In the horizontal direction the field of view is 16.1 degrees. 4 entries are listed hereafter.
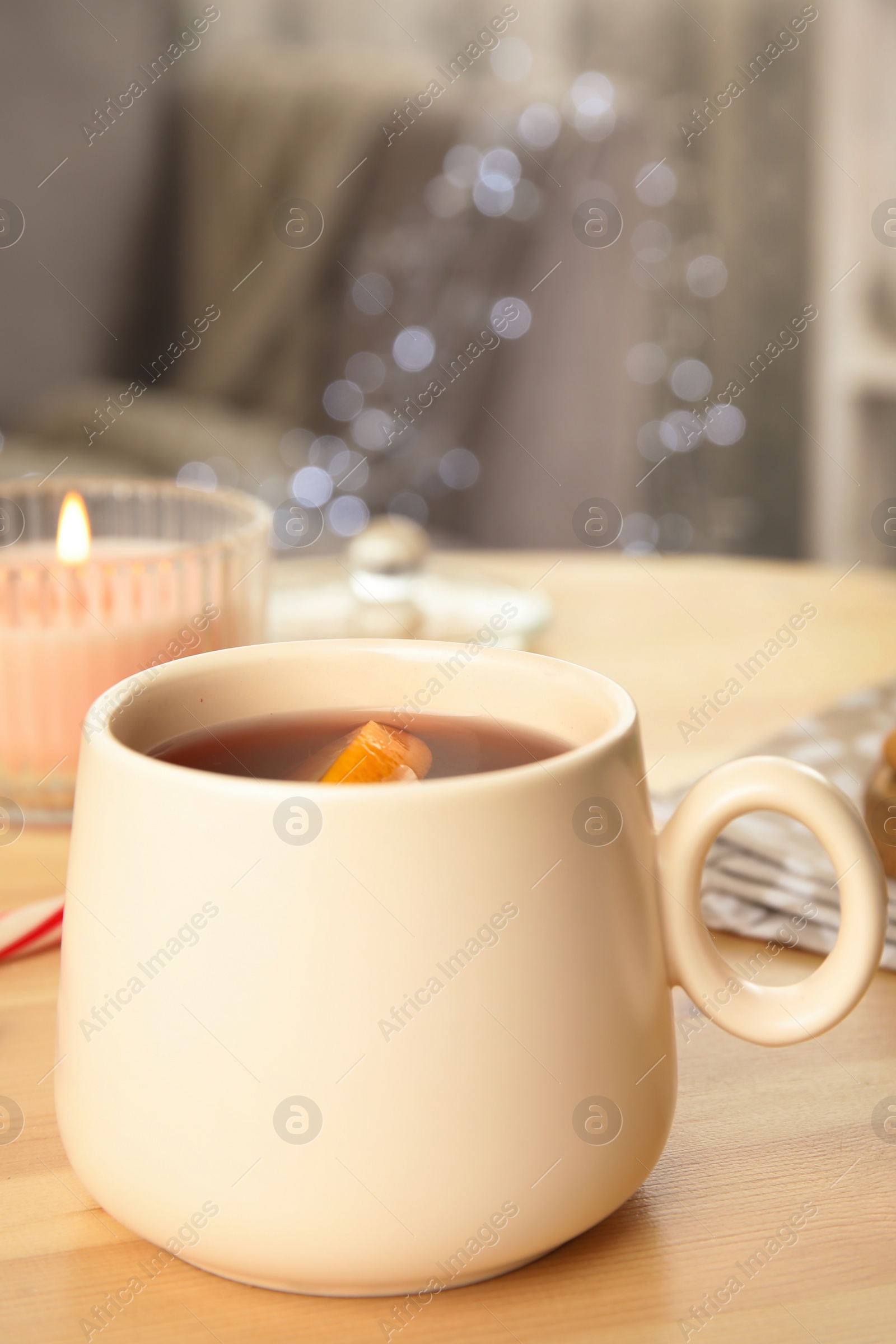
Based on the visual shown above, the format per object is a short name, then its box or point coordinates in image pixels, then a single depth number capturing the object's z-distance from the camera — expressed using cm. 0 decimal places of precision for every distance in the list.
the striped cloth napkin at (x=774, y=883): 63
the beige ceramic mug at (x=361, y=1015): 50
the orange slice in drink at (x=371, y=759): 53
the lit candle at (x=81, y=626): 70
